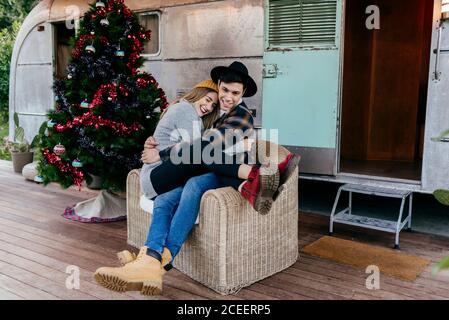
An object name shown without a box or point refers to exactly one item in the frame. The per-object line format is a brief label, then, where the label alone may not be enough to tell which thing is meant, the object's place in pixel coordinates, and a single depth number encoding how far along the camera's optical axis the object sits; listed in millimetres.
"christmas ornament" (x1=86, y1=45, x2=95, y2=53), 3674
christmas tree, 3674
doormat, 2873
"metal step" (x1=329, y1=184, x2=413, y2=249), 3297
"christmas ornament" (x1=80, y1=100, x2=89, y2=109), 3658
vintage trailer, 3713
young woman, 2631
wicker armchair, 2439
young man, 2250
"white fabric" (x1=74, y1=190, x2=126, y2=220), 3963
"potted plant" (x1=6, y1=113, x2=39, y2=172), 6043
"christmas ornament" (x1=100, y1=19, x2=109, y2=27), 3713
